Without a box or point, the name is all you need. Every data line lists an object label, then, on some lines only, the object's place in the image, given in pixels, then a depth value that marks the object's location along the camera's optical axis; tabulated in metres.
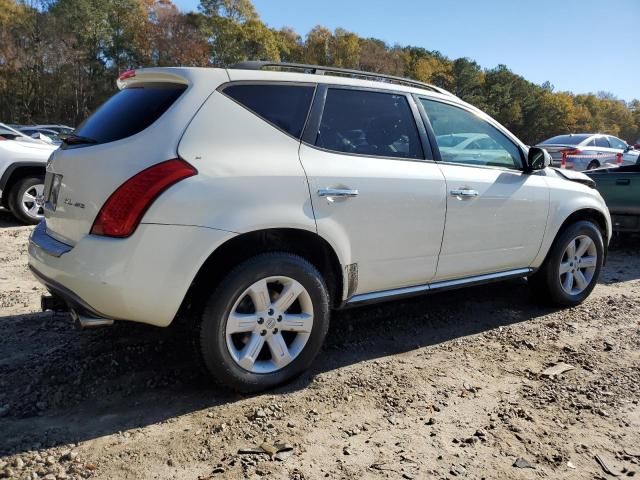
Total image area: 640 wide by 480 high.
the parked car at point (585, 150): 16.22
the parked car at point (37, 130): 22.28
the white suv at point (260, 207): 2.63
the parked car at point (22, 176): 7.36
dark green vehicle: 7.05
